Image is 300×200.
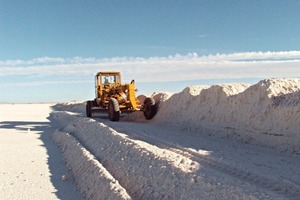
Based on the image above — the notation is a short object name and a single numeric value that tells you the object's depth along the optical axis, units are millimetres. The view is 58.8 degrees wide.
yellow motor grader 14169
